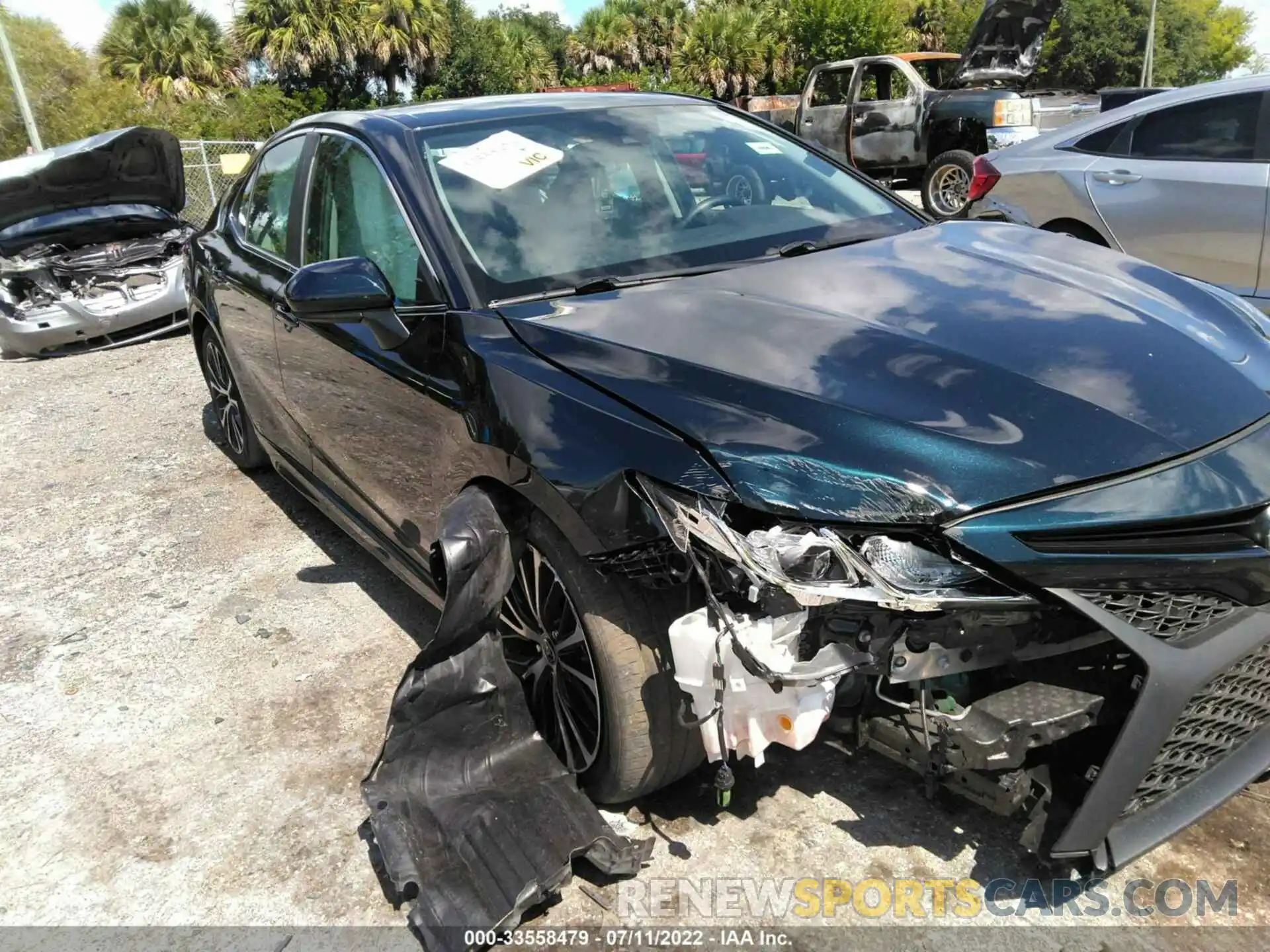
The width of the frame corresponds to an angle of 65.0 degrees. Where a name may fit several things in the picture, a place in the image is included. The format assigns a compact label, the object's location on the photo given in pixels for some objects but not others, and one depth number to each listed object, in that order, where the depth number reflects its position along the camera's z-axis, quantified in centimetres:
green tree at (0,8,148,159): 2367
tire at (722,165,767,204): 332
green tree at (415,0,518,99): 4275
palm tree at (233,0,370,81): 3728
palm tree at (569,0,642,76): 4659
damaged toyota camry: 183
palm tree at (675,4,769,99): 4062
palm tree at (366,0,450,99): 3922
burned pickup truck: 1171
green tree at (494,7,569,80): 5706
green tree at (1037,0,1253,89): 5000
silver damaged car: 835
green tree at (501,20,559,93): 4516
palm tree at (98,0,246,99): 3341
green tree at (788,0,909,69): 3700
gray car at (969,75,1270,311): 543
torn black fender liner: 214
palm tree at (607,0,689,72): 4672
